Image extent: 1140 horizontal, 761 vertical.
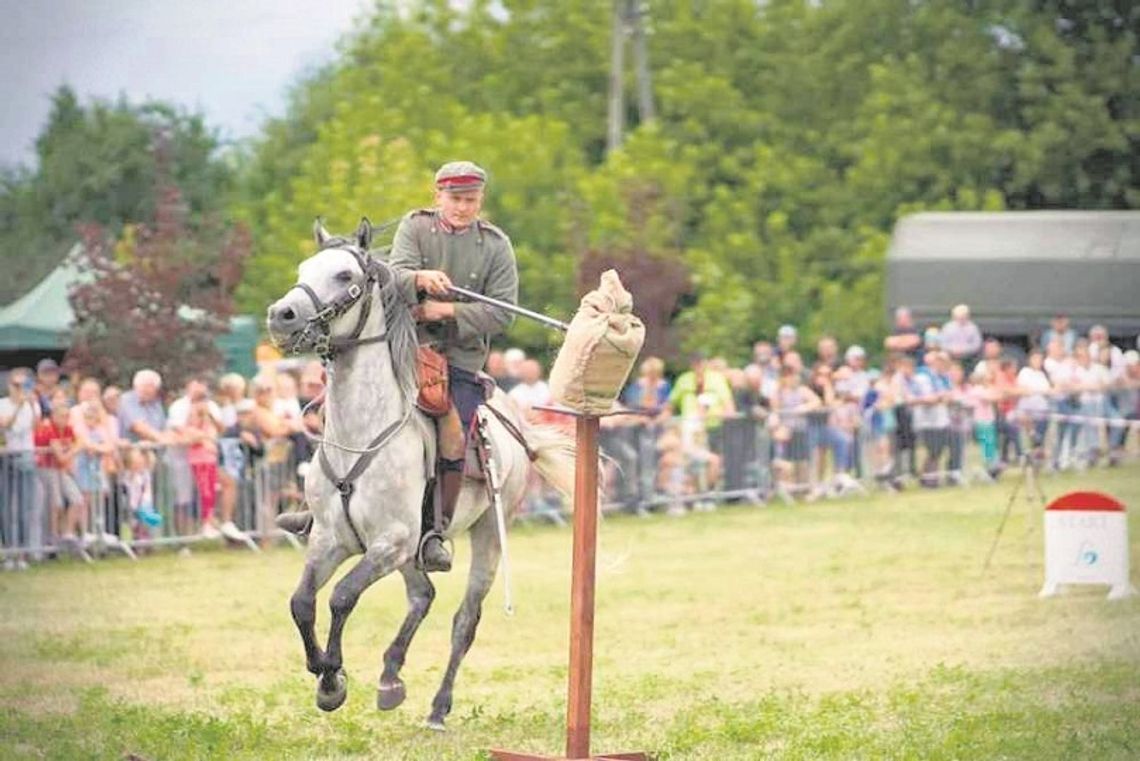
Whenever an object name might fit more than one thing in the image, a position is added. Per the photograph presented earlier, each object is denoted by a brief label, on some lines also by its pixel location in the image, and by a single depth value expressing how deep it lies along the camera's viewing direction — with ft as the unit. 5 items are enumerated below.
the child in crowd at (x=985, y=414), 98.94
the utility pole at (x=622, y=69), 160.45
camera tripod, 70.28
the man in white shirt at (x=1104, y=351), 103.97
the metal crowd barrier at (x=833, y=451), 89.04
